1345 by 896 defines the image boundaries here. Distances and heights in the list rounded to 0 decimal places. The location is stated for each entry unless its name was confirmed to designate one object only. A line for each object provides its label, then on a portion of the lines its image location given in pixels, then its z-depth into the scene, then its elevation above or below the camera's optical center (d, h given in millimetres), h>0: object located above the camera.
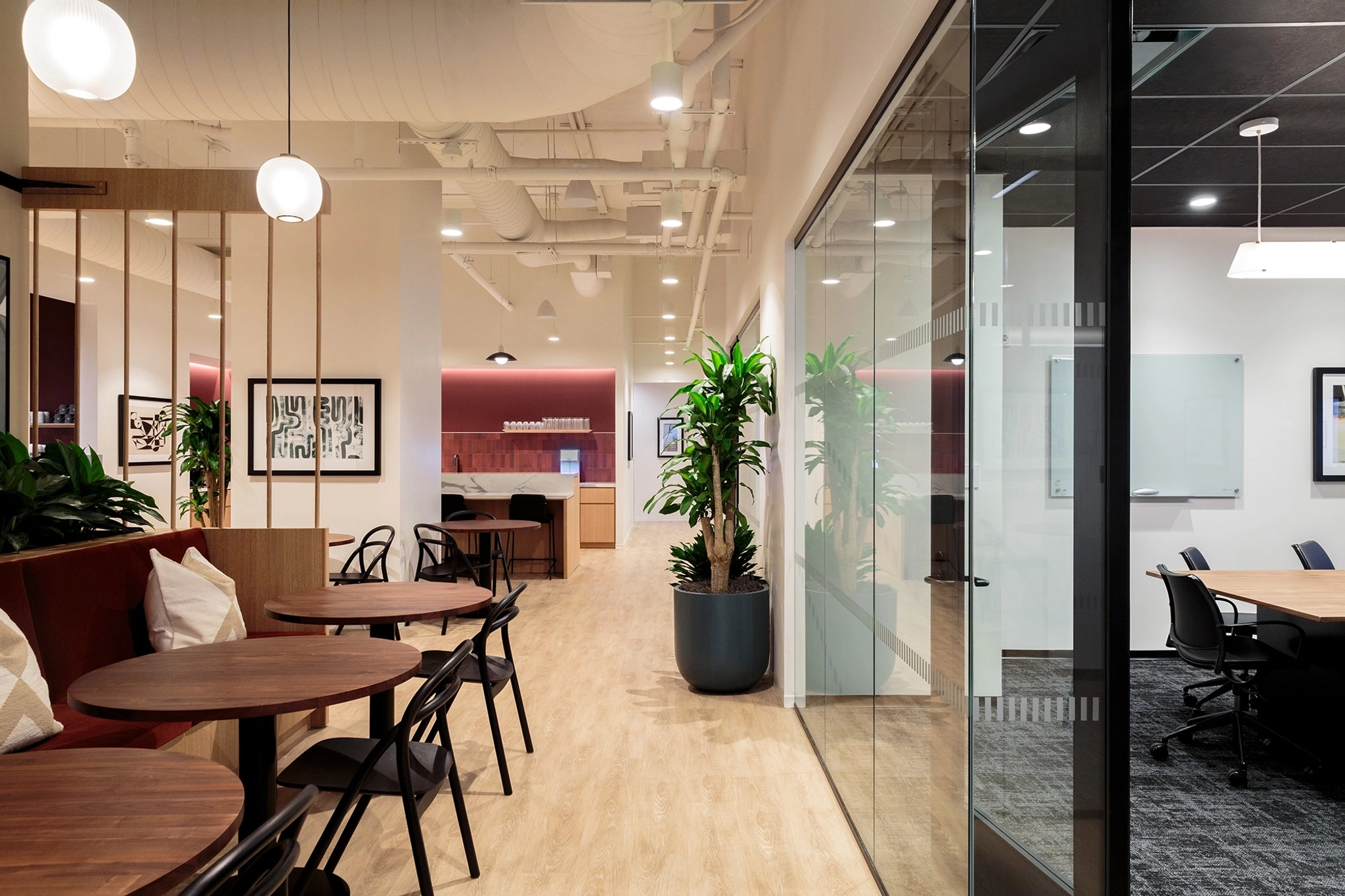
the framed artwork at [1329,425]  5520 +193
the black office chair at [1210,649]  3686 -962
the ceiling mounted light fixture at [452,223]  7242 +2119
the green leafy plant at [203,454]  6531 -19
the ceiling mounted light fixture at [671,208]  5988 +1855
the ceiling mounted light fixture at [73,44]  2191 +1145
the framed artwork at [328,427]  6398 +197
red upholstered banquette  2613 -620
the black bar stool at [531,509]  8336 -608
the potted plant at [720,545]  4445 -557
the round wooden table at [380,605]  2926 -617
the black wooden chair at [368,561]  5500 -835
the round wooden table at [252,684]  1921 -618
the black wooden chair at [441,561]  6035 -905
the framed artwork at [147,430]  9422 +263
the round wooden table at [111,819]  1158 -620
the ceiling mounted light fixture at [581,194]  6336 +2069
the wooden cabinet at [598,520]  11367 -984
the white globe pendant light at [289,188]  3434 +1153
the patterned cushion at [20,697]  2219 -709
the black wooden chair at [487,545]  6848 -906
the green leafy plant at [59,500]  3051 -203
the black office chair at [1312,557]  4691 -627
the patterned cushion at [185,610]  3176 -647
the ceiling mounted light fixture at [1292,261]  4074 +997
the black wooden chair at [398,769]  2016 -928
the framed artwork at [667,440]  15484 +236
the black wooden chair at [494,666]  3012 -896
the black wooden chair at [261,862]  1123 -619
